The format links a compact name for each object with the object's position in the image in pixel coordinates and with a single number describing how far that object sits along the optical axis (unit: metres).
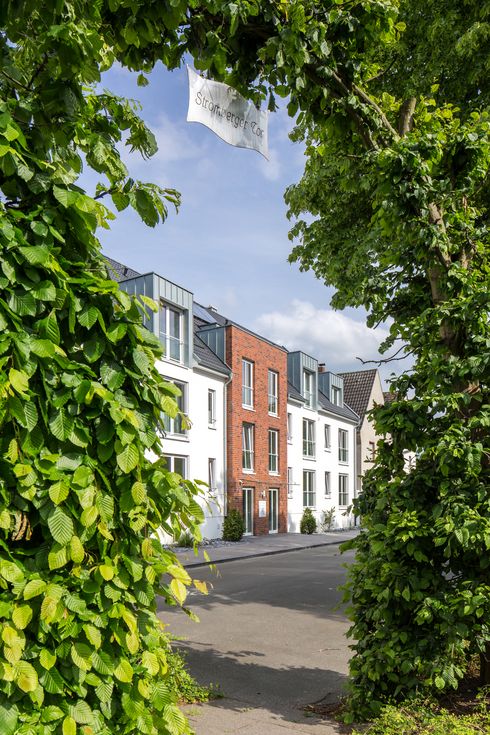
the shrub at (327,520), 38.97
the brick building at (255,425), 29.09
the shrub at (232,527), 26.81
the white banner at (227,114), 3.95
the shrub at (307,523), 35.34
